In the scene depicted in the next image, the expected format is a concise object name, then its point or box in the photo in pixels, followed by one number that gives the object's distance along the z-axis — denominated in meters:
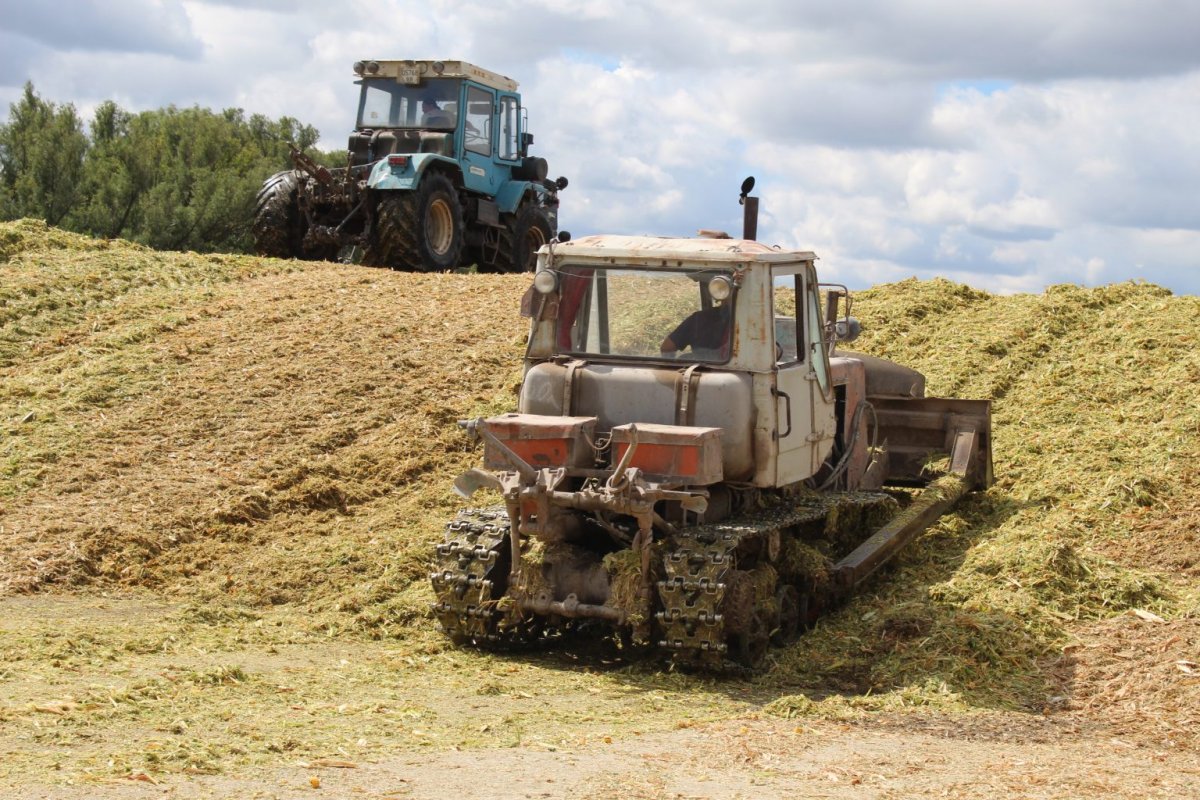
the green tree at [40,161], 34.88
